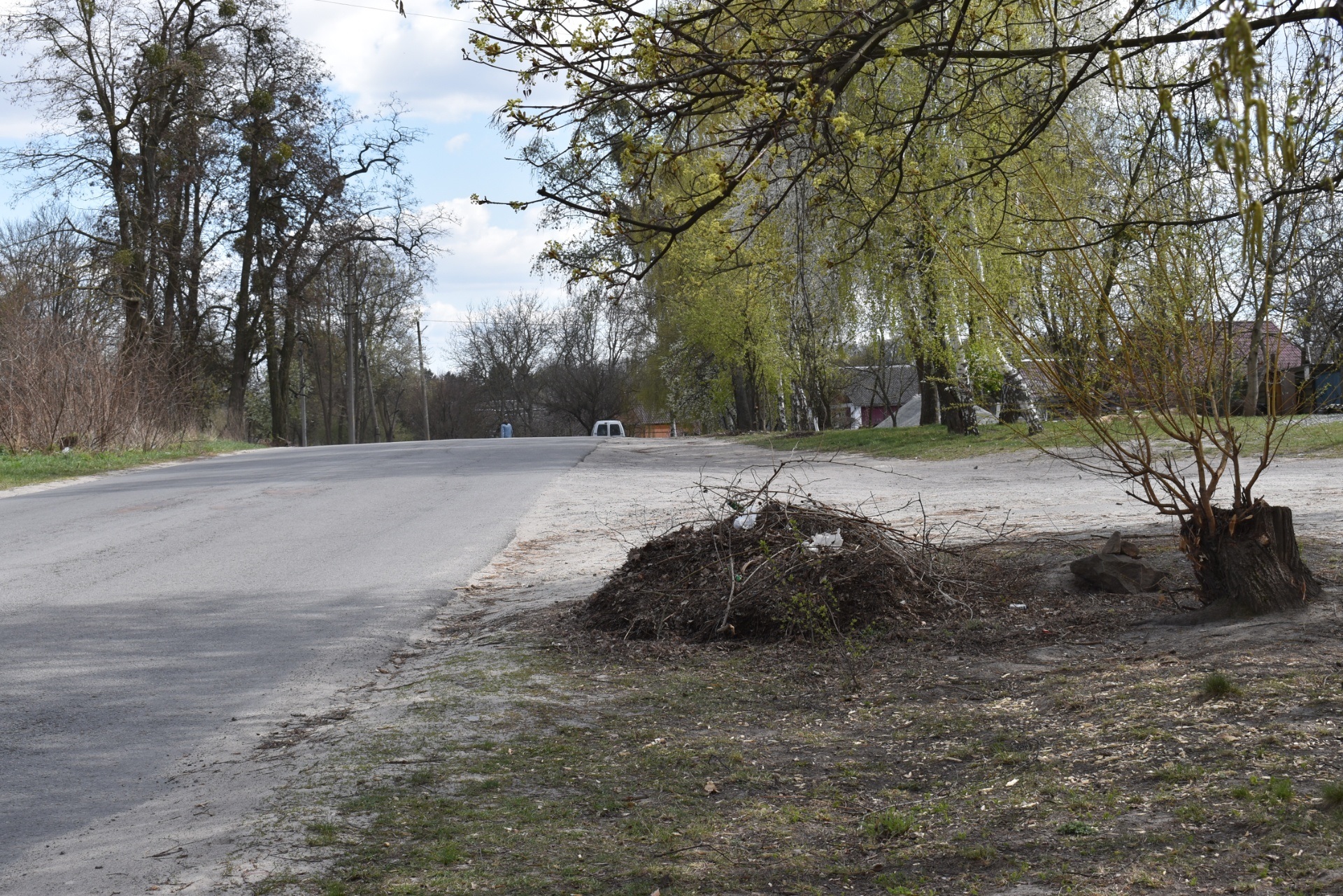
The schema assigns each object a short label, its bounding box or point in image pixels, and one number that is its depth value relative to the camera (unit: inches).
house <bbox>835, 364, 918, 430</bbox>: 2566.4
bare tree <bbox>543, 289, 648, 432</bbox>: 2866.6
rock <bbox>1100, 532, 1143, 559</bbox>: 255.8
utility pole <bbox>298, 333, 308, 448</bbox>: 2534.2
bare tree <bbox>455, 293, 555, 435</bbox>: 3073.3
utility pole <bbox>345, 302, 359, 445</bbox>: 2127.2
